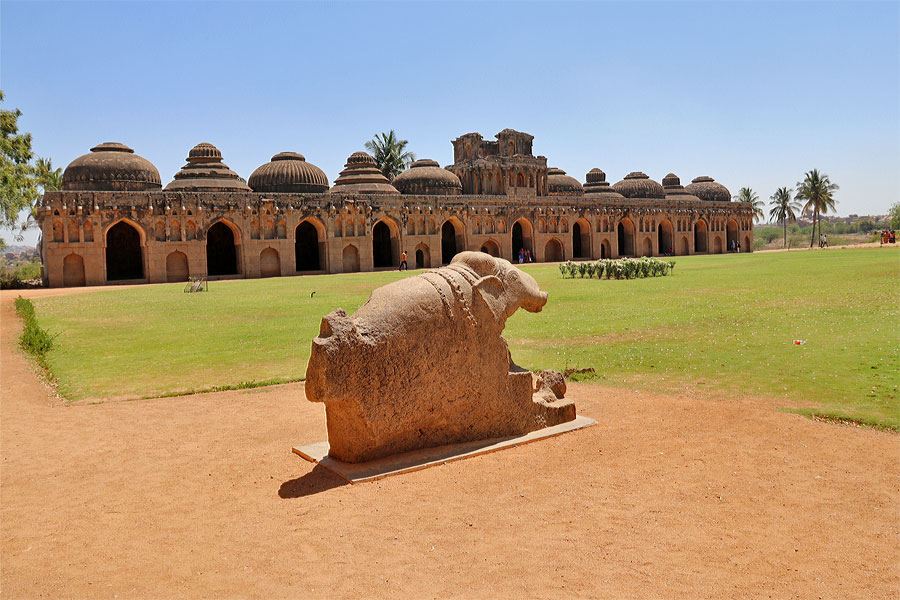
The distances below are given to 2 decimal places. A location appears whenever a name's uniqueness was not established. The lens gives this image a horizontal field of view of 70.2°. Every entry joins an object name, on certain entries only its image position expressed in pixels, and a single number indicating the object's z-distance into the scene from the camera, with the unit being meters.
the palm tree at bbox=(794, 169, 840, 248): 83.81
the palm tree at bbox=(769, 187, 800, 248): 93.56
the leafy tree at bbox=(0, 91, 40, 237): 29.80
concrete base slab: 6.27
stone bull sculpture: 6.22
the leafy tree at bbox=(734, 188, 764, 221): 102.34
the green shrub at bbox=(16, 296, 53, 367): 14.01
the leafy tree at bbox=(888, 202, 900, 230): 102.38
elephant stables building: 38.88
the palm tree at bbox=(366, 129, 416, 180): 67.69
